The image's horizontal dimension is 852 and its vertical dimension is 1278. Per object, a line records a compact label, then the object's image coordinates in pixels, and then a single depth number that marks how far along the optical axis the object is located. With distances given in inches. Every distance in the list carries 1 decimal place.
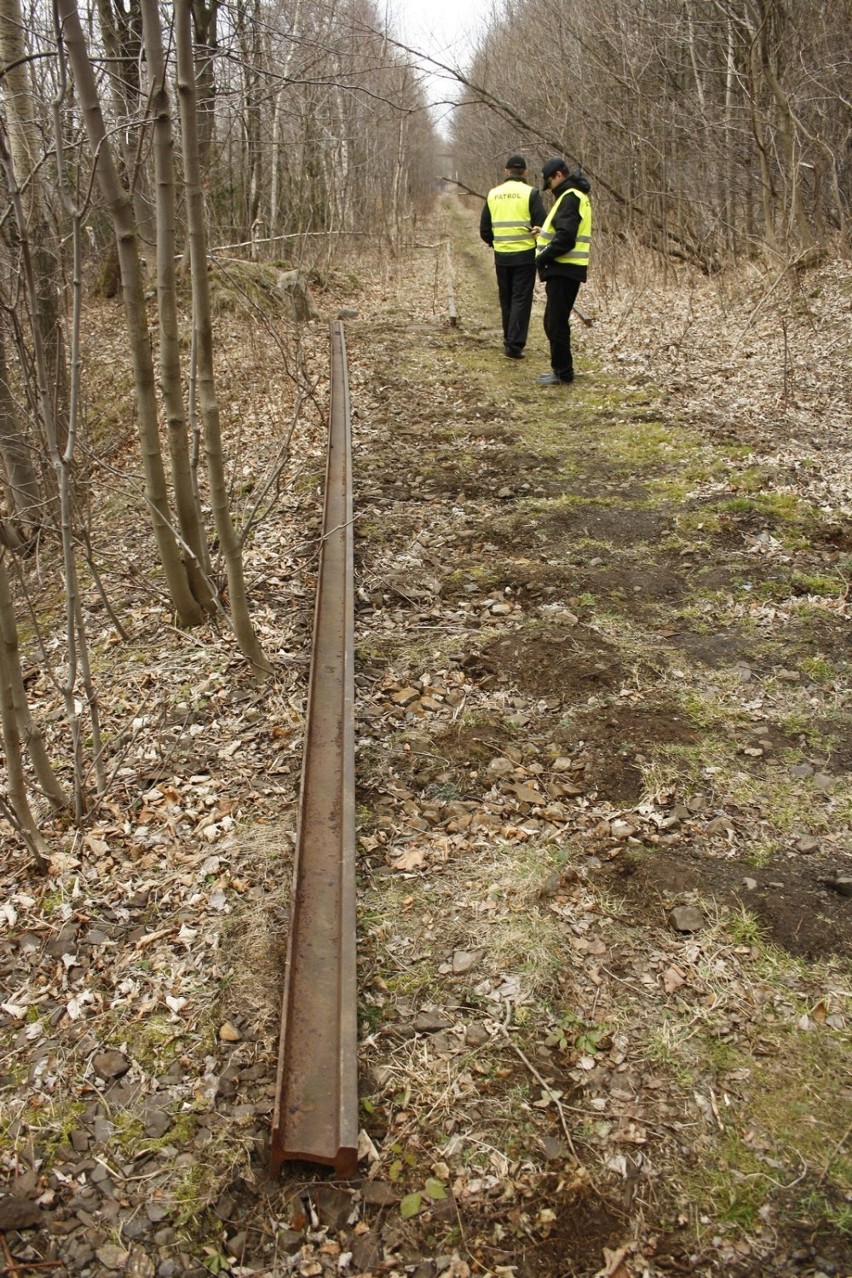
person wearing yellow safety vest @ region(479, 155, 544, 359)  412.8
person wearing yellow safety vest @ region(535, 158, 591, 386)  370.0
